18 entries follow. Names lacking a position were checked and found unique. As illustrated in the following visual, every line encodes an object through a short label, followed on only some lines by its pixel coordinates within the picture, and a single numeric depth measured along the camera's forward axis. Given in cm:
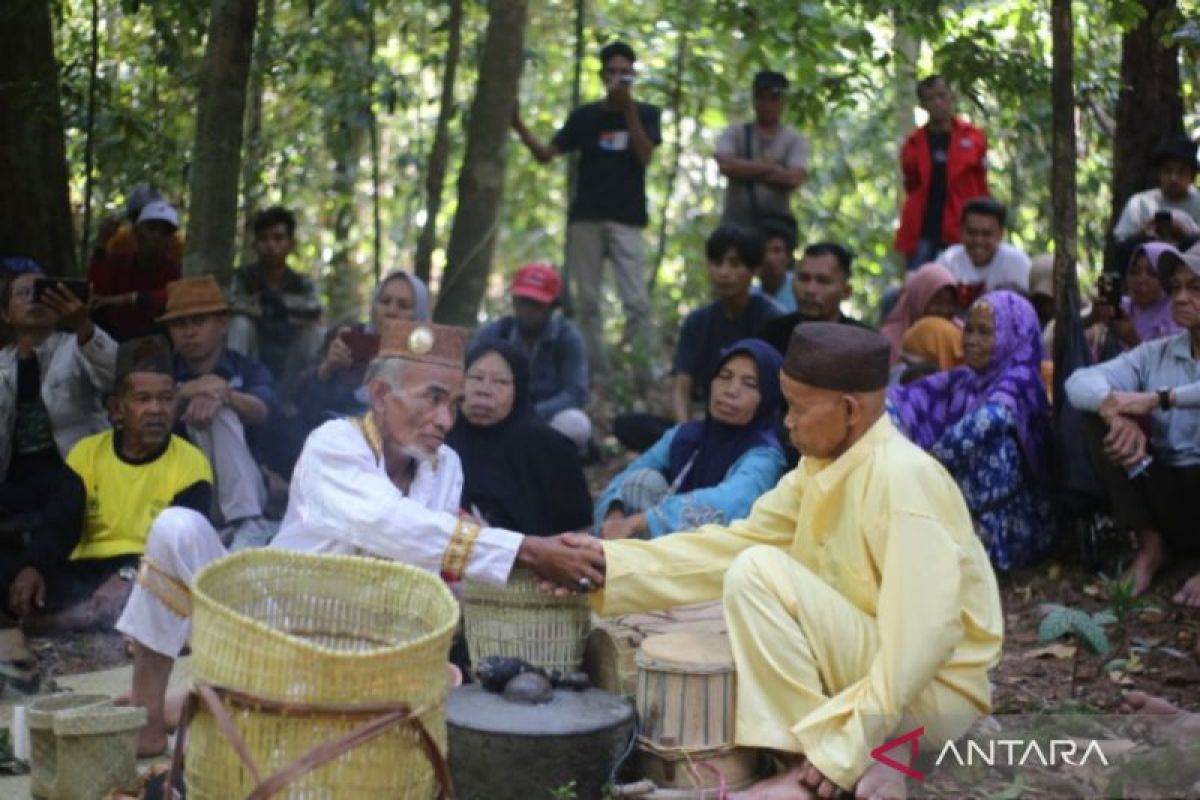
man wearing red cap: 922
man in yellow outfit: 415
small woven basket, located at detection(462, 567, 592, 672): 489
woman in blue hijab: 639
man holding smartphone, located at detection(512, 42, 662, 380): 1080
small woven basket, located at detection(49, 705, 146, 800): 444
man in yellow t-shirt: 641
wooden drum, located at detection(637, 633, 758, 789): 438
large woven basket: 359
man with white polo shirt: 943
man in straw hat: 707
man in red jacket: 1056
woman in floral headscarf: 717
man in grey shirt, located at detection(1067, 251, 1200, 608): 643
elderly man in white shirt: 474
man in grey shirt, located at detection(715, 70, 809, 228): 1069
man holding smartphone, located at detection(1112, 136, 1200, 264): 783
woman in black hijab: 663
